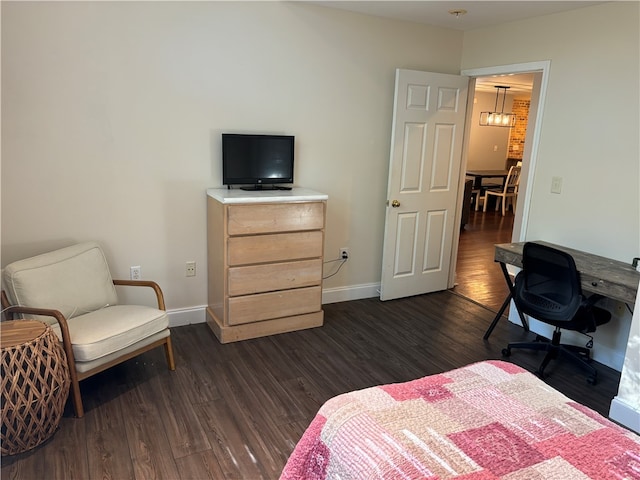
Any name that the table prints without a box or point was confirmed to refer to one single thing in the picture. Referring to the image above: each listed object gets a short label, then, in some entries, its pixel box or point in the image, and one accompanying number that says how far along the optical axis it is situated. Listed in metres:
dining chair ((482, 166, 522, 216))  8.88
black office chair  2.90
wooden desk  2.70
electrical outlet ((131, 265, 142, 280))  3.38
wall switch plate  3.49
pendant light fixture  9.11
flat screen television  3.42
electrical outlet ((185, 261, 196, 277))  3.57
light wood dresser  3.23
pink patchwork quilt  1.33
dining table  9.19
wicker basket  2.06
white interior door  4.01
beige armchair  2.46
